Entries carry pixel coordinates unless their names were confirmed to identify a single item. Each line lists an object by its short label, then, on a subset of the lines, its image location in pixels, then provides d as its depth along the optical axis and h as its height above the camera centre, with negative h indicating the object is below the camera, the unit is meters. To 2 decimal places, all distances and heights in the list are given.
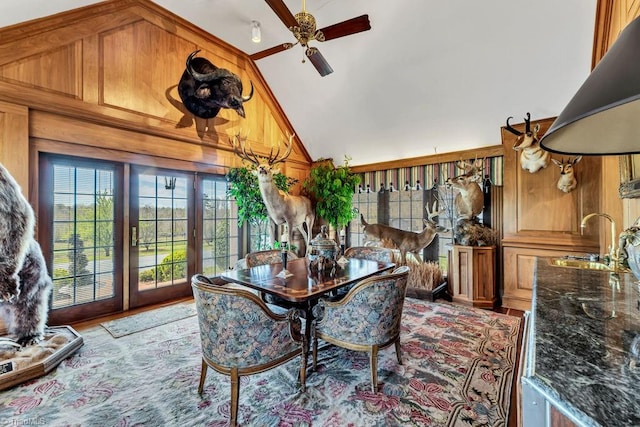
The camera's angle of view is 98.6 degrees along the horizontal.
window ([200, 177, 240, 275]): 4.64 -0.21
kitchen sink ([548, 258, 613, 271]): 2.12 -0.43
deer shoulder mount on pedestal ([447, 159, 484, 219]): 4.19 +0.40
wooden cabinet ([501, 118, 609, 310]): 3.59 -0.05
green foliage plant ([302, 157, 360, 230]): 5.51 +0.49
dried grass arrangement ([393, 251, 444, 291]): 4.47 -1.02
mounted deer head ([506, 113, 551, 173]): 3.60 +0.86
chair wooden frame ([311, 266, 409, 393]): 2.01 -0.84
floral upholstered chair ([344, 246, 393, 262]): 3.48 -0.51
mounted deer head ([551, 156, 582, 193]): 3.55 +0.49
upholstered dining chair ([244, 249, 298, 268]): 3.23 -0.52
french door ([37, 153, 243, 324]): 3.32 -0.22
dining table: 2.12 -0.57
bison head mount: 4.12 +1.93
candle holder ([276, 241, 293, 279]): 2.55 -0.53
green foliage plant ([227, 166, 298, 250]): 4.63 +0.37
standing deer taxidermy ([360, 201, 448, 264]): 4.73 -0.37
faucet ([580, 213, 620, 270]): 2.00 -0.32
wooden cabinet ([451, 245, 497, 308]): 4.07 -0.94
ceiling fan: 2.53 +1.87
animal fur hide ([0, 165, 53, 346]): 2.34 -0.50
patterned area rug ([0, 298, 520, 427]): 1.83 -1.34
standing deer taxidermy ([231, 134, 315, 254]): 4.23 +0.23
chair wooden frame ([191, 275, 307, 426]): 1.71 -0.77
